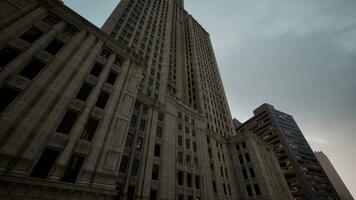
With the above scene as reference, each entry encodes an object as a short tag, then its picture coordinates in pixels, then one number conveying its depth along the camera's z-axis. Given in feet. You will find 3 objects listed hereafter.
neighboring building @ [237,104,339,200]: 278.46
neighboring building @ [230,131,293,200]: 131.47
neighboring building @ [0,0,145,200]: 43.06
